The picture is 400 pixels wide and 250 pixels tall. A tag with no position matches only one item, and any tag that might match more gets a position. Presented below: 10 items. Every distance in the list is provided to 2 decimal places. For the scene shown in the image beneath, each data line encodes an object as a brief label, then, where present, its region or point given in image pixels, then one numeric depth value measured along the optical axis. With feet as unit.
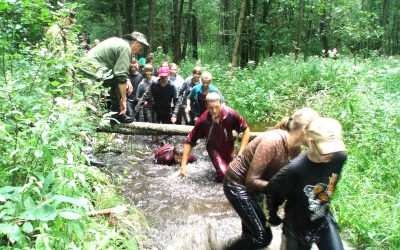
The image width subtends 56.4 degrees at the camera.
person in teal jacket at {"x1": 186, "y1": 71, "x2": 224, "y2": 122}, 25.79
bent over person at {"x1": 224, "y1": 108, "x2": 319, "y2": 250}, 11.22
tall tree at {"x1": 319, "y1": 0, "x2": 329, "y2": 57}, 90.09
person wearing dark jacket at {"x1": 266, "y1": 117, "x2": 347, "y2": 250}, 9.11
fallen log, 22.21
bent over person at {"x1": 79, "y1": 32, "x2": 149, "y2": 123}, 19.45
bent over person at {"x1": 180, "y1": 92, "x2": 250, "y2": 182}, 18.92
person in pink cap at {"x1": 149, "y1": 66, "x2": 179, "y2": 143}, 30.73
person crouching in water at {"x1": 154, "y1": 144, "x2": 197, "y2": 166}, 25.88
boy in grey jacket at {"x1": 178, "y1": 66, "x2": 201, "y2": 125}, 31.04
